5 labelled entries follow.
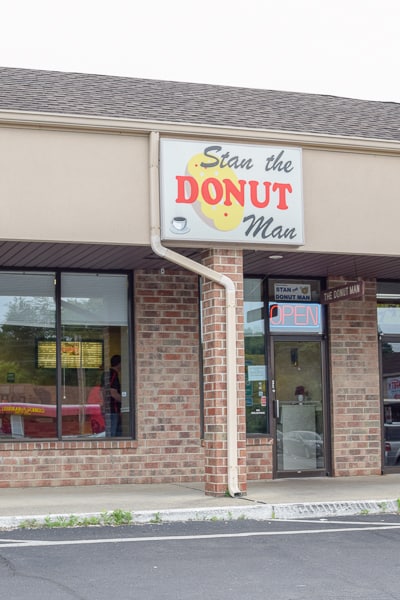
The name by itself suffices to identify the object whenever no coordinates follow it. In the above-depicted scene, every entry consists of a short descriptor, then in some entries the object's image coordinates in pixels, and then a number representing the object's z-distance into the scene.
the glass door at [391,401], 15.80
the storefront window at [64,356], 14.09
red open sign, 15.29
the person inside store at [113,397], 14.44
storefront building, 11.77
